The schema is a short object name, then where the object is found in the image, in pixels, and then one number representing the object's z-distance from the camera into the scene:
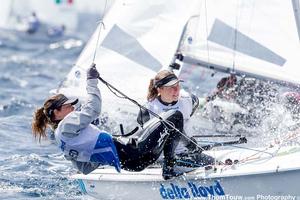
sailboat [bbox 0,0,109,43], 45.31
